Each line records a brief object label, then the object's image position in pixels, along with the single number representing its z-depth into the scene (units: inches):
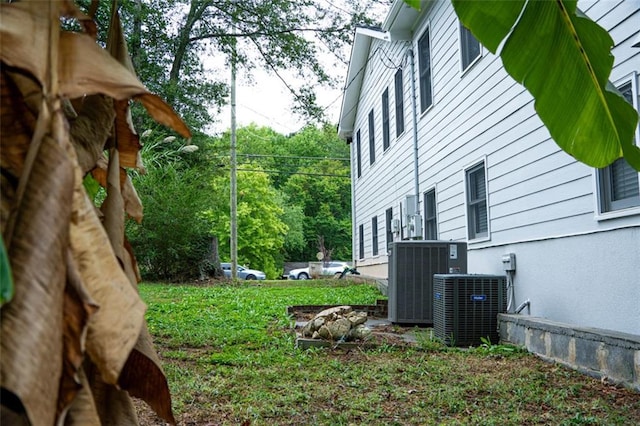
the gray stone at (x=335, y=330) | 253.8
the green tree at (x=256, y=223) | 1640.0
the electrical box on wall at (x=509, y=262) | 285.6
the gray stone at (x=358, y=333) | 257.4
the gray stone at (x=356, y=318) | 261.3
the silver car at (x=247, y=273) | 1363.7
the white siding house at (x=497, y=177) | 201.8
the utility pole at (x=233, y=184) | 836.9
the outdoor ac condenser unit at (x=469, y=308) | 261.3
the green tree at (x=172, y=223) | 655.1
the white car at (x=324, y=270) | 1367.4
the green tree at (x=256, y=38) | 554.3
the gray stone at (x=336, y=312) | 266.7
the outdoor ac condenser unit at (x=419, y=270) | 316.2
